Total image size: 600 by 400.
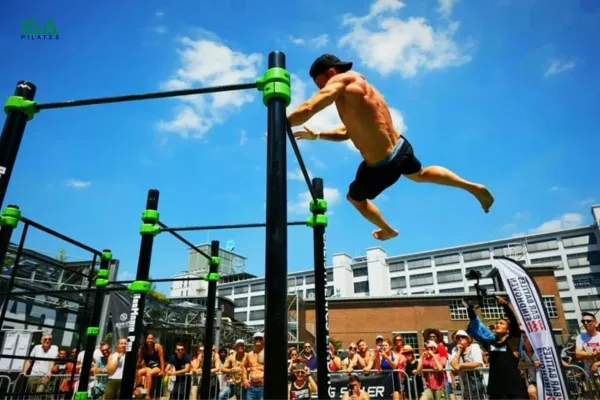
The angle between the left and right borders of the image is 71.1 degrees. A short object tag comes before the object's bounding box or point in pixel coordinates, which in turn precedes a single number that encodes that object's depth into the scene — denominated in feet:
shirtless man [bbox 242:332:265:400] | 21.61
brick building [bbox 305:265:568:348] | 113.60
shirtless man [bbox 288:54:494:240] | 9.21
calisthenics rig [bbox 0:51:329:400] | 6.53
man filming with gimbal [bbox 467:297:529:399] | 15.87
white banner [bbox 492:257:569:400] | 16.67
